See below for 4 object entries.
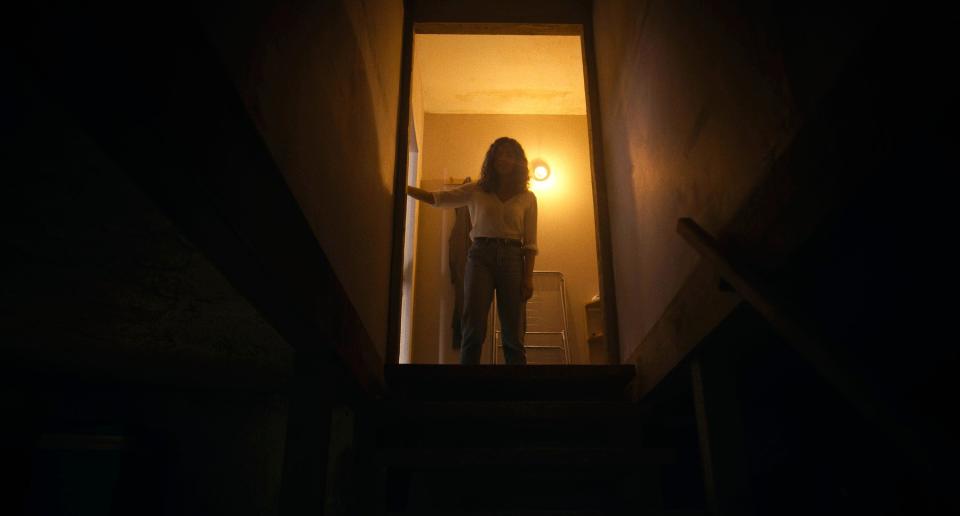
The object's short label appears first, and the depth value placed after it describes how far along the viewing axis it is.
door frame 3.20
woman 3.42
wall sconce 5.60
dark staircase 2.27
